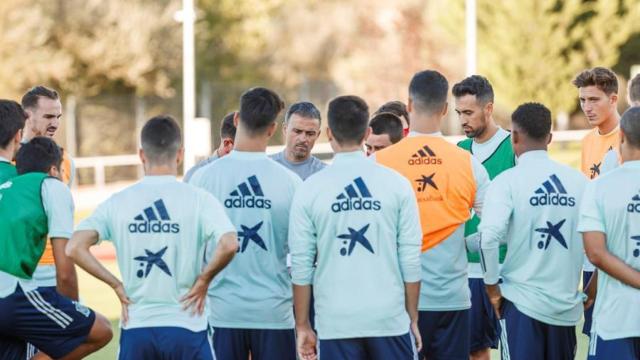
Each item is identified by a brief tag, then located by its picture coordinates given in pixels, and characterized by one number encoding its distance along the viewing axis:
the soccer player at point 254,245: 13.99
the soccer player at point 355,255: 13.02
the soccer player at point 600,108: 18.19
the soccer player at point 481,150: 17.69
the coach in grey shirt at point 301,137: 17.23
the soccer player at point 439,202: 14.77
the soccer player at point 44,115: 18.53
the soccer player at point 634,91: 17.11
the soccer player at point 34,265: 14.63
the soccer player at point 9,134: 15.58
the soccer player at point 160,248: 12.73
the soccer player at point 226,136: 19.41
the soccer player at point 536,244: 13.99
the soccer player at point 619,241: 12.97
